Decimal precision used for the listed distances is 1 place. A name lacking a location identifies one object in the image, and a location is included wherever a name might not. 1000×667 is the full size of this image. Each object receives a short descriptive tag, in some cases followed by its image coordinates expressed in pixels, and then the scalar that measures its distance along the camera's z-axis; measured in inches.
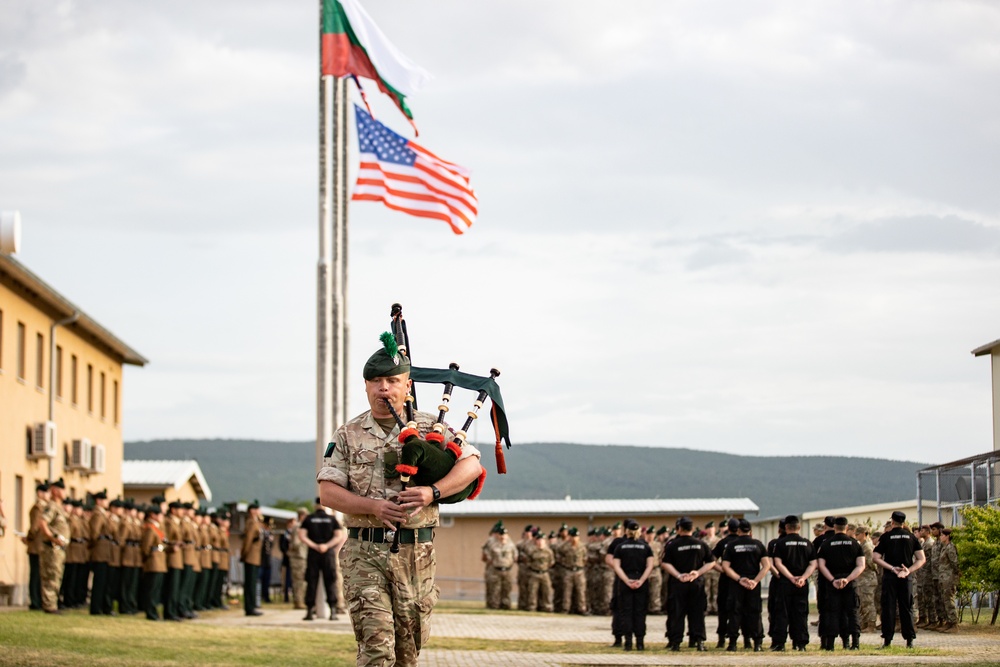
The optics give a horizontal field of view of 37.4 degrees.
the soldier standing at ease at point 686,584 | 829.2
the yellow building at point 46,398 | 1279.5
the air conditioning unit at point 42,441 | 1341.0
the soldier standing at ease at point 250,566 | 1105.6
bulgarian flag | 989.8
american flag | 967.0
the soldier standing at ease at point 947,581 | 978.8
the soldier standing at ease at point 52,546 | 937.5
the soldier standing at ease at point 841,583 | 807.1
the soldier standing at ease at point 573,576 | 1462.8
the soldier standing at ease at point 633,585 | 852.6
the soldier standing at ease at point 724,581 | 834.8
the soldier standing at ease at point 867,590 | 1032.2
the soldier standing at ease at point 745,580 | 820.0
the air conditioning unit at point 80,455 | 1507.1
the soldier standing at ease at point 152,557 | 994.1
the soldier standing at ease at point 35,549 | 943.7
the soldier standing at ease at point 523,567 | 1483.8
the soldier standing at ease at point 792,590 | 816.3
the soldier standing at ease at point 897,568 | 808.3
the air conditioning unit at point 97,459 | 1578.5
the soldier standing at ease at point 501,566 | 1477.6
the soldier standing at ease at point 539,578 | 1473.9
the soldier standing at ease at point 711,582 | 1337.4
